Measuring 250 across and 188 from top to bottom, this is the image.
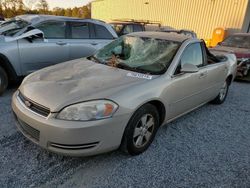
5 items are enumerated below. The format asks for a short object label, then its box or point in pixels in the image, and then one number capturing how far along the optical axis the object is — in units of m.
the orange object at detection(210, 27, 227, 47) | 15.16
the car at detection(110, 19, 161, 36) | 10.02
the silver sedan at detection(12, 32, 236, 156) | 2.35
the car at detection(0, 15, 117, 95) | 4.47
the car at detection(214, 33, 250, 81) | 7.64
